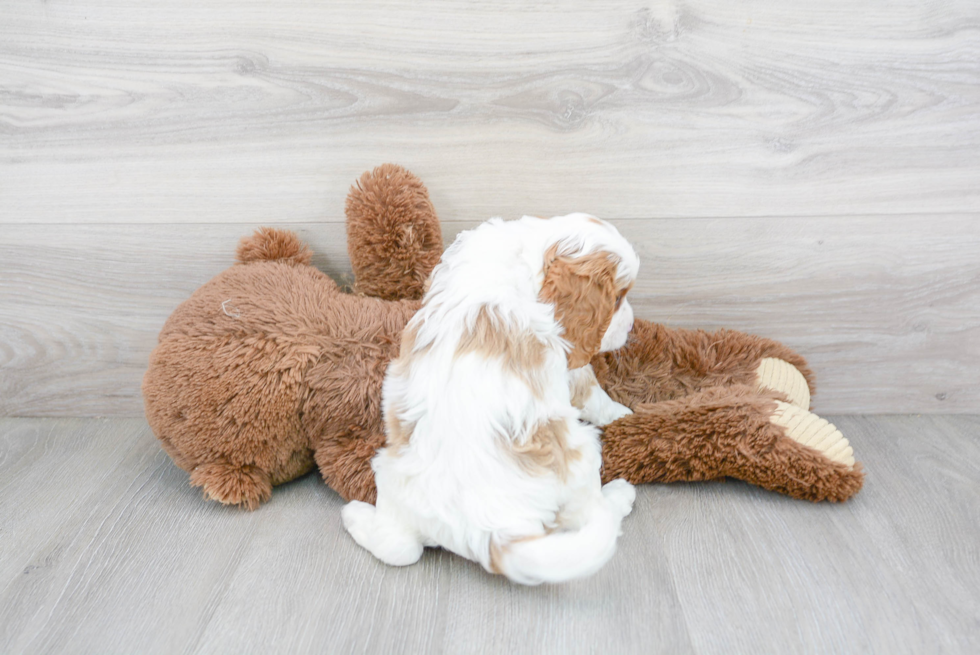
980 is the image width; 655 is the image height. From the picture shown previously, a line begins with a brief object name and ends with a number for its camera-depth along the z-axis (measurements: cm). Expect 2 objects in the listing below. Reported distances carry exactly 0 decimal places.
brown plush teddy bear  125
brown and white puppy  102
